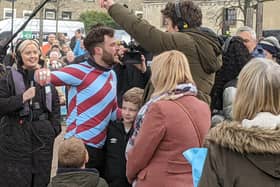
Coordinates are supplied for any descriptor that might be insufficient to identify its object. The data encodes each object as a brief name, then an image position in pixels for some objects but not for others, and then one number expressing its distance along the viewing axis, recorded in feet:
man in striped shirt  21.74
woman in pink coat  16.26
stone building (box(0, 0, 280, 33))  224.02
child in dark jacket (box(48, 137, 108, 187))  19.05
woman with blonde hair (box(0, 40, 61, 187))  23.58
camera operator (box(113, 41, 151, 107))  25.00
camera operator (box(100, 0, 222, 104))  19.03
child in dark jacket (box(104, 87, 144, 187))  22.31
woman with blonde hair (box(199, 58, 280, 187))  12.04
